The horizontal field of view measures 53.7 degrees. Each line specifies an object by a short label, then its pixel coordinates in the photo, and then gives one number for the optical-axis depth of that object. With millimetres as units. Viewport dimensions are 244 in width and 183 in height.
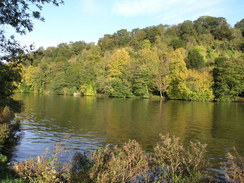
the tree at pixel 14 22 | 9094
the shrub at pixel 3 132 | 11042
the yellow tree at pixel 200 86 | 54594
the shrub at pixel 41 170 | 5586
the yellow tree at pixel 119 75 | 63562
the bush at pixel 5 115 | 13906
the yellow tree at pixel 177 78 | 56719
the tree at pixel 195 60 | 60781
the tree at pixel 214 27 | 88750
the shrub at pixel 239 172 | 5759
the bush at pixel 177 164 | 6473
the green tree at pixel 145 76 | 60981
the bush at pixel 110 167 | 5780
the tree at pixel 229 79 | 51856
